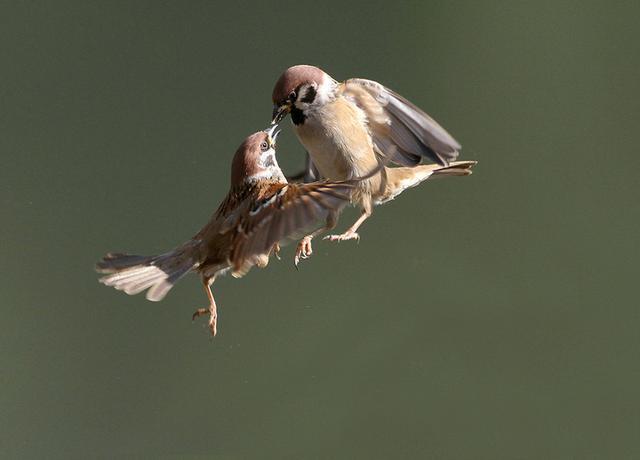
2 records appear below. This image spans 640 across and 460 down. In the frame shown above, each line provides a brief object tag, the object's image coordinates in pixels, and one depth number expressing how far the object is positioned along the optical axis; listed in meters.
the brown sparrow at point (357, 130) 5.74
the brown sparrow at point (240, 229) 4.95
